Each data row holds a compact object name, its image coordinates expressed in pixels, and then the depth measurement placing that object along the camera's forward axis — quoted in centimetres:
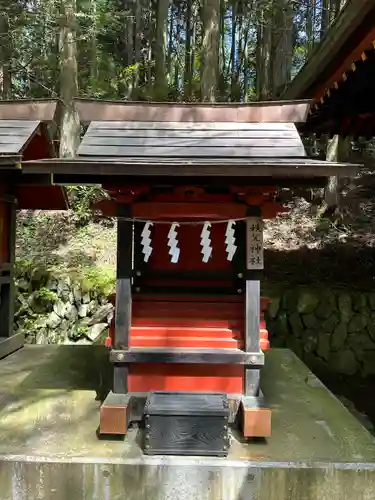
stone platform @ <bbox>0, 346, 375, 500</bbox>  349
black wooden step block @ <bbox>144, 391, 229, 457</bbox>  371
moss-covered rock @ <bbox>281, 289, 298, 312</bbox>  822
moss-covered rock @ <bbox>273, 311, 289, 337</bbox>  822
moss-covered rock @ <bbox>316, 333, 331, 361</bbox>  816
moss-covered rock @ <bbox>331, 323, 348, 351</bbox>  813
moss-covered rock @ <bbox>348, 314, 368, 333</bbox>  812
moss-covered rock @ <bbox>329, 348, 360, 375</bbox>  805
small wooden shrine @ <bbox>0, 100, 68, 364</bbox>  543
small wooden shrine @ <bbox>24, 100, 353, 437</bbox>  409
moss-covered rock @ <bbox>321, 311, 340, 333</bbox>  815
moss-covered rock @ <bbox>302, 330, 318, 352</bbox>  819
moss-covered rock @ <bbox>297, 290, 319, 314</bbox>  816
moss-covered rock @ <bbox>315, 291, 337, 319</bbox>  816
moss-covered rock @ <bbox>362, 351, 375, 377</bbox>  802
